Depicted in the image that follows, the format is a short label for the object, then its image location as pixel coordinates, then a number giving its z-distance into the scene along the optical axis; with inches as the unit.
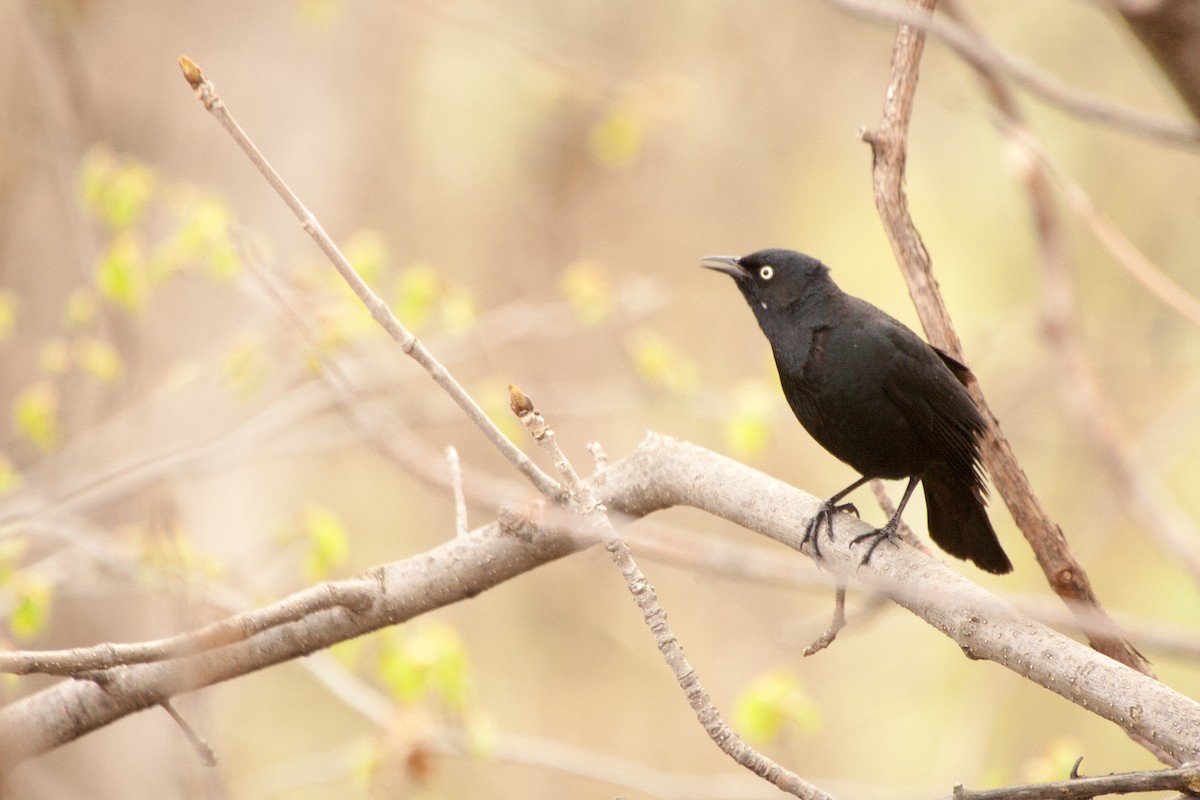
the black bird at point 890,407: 281.1
